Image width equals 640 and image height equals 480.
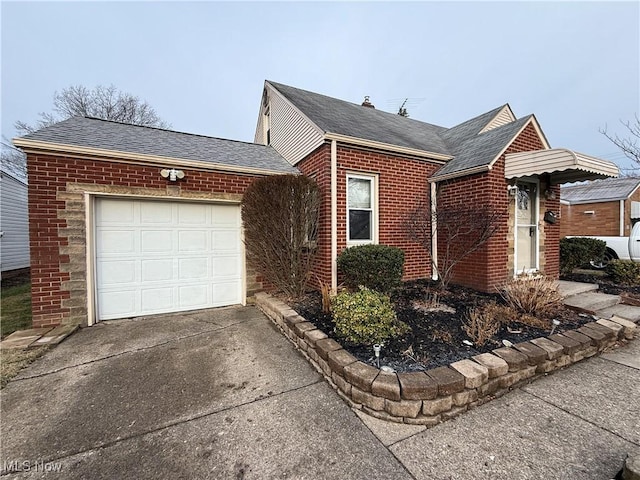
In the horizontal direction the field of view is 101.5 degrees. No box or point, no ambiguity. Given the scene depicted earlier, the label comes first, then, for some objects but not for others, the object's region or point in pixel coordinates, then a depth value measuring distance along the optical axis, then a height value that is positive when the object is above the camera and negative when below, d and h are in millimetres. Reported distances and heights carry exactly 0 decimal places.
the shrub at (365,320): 3209 -1060
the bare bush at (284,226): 4797 +227
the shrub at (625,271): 6168 -870
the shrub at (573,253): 7645 -511
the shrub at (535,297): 4117 -994
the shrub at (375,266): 4961 -565
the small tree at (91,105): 16016 +8306
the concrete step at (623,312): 4470 -1383
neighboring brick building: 14945 +1624
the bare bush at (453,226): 4871 +216
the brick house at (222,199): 4457 +795
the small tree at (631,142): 7680 +2870
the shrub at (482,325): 3238 -1205
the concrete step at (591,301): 4695 -1255
